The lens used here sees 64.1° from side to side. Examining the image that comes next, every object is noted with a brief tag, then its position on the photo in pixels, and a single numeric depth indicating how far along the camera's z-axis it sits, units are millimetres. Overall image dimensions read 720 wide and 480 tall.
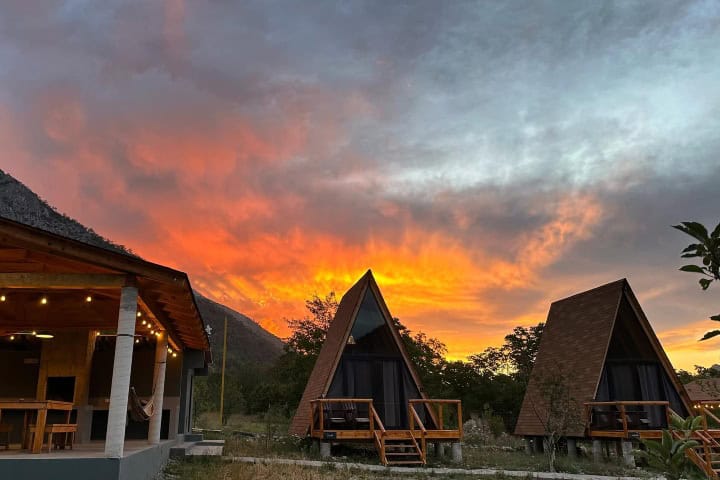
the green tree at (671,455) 4551
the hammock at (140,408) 9703
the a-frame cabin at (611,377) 16109
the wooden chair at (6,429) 8866
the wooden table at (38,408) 7824
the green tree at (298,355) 35250
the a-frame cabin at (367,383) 15211
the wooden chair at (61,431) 8086
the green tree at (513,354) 36219
